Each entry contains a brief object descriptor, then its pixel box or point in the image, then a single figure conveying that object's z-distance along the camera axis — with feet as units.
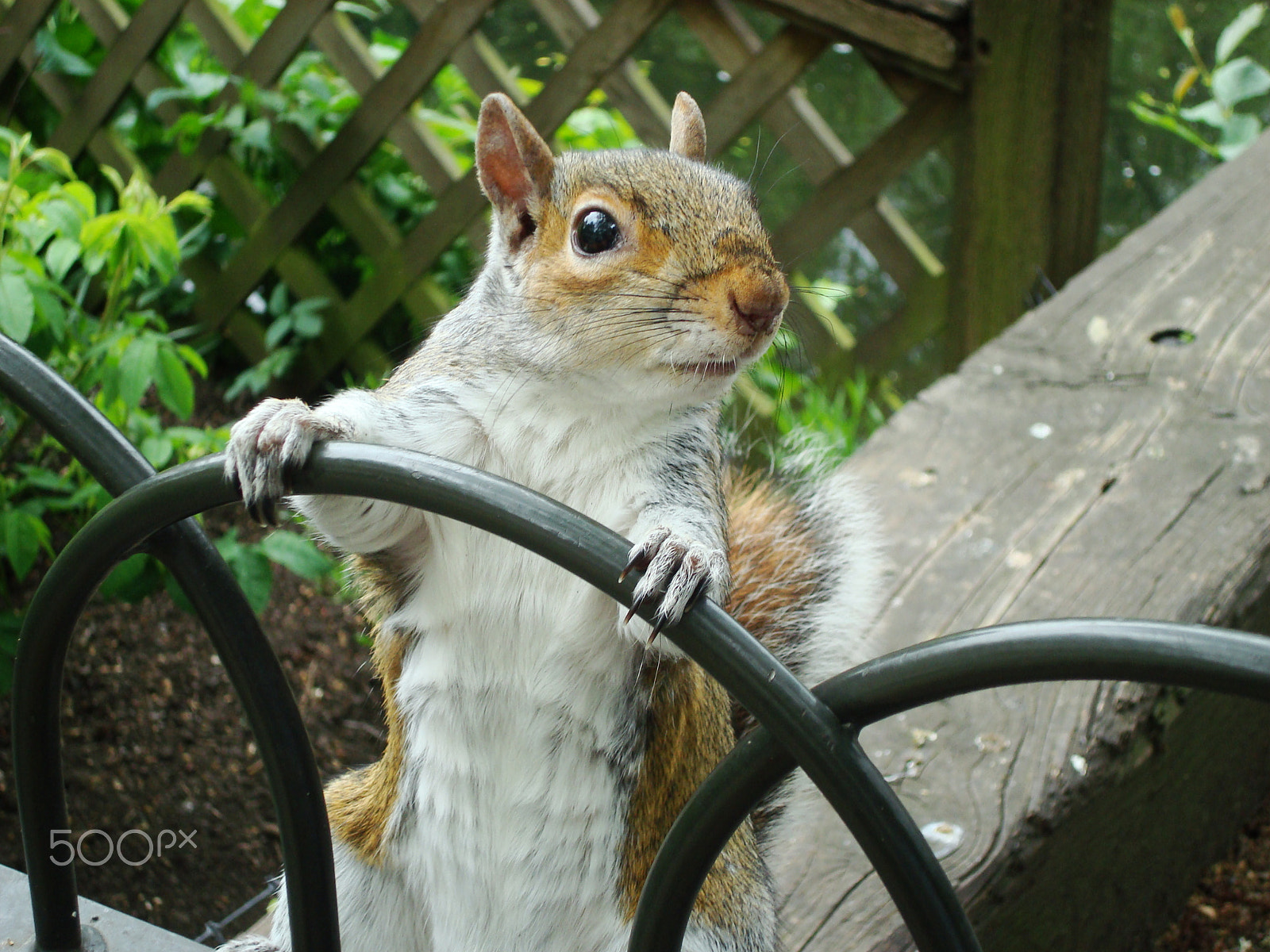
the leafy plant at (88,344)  3.14
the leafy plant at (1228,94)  4.06
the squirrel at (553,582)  2.80
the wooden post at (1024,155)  3.72
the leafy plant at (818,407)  4.03
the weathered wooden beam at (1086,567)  2.99
